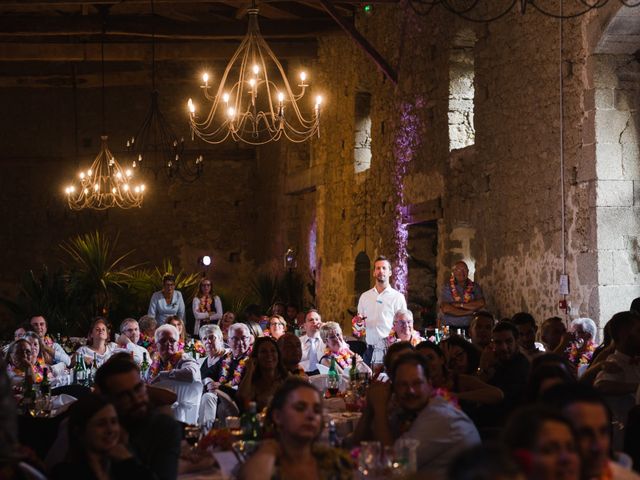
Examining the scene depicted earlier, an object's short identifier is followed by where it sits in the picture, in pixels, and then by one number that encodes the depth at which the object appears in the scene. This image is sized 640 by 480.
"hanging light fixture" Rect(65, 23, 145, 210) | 15.99
